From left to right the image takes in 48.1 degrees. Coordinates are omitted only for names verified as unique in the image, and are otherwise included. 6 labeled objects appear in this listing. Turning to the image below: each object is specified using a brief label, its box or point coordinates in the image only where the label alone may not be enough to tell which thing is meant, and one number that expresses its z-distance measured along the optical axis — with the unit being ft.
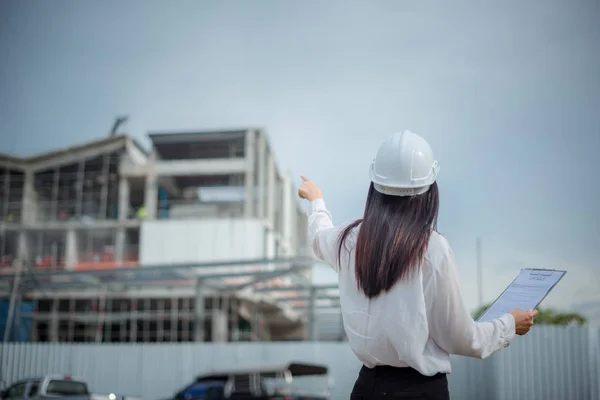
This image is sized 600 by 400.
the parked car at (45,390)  35.40
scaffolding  91.66
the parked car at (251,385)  36.32
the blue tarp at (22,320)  79.32
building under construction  93.97
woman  5.86
